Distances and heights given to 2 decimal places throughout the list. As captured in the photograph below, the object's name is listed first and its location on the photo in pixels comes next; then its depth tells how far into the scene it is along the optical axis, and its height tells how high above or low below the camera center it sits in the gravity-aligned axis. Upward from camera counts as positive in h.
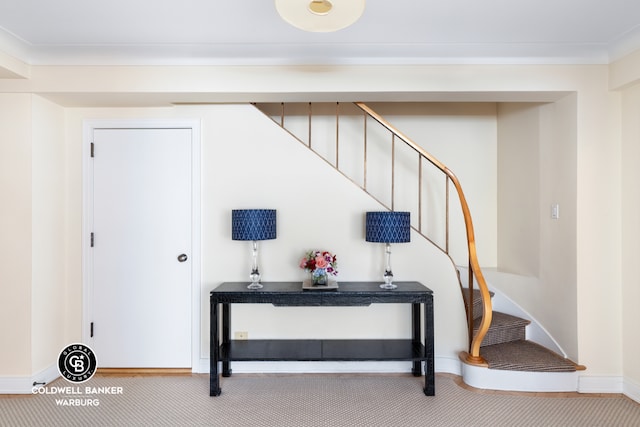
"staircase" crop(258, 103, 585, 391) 2.80 -1.12
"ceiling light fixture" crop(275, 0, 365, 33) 1.52 +0.82
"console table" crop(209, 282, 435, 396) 2.73 -0.76
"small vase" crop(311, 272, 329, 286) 2.84 -0.49
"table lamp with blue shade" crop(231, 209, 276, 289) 2.77 -0.08
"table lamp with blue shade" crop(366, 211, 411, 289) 2.78 -0.10
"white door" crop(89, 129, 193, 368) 3.14 -0.41
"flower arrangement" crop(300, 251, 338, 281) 2.81 -0.38
